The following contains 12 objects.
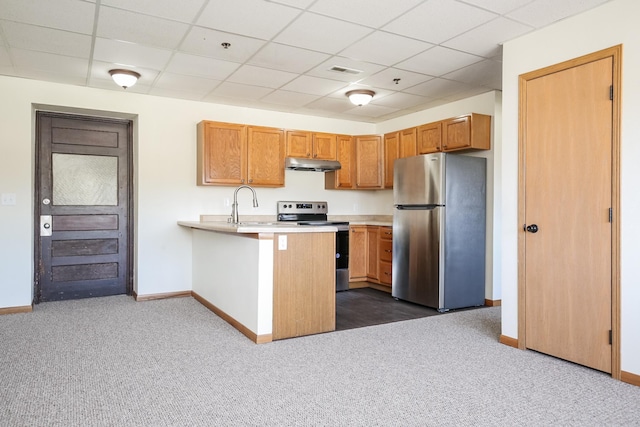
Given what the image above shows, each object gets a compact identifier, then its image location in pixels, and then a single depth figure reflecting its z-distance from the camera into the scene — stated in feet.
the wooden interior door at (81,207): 16.21
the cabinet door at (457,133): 15.57
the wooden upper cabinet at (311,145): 18.97
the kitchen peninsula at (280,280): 11.30
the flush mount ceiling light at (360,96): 16.15
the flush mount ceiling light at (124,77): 13.79
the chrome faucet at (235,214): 15.43
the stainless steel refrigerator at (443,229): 15.21
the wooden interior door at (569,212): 9.29
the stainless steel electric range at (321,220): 18.86
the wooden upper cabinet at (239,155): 16.98
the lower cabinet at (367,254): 19.08
